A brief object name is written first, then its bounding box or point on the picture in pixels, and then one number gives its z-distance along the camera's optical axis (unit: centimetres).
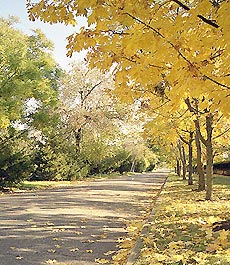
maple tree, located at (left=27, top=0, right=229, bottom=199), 381
